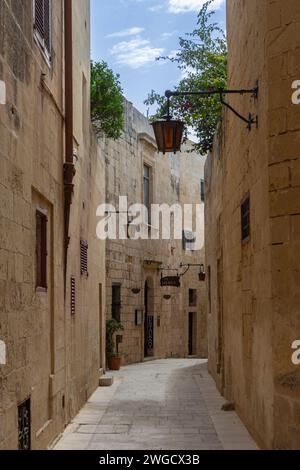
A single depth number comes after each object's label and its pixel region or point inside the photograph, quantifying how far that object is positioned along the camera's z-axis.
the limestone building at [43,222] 5.46
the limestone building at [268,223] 6.00
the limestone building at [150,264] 19.72
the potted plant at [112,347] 17.36
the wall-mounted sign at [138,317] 20.83
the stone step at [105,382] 13.62
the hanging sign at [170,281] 22.27
